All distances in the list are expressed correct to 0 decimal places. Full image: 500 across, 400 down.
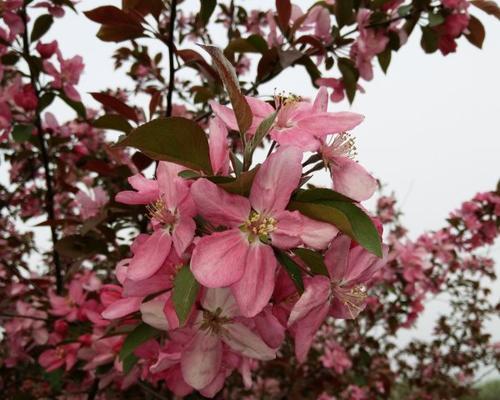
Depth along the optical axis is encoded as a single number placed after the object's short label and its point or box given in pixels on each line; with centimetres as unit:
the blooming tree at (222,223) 15
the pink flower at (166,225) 16
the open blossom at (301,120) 16
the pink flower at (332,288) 16
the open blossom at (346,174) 17
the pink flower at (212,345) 18
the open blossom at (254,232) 15
